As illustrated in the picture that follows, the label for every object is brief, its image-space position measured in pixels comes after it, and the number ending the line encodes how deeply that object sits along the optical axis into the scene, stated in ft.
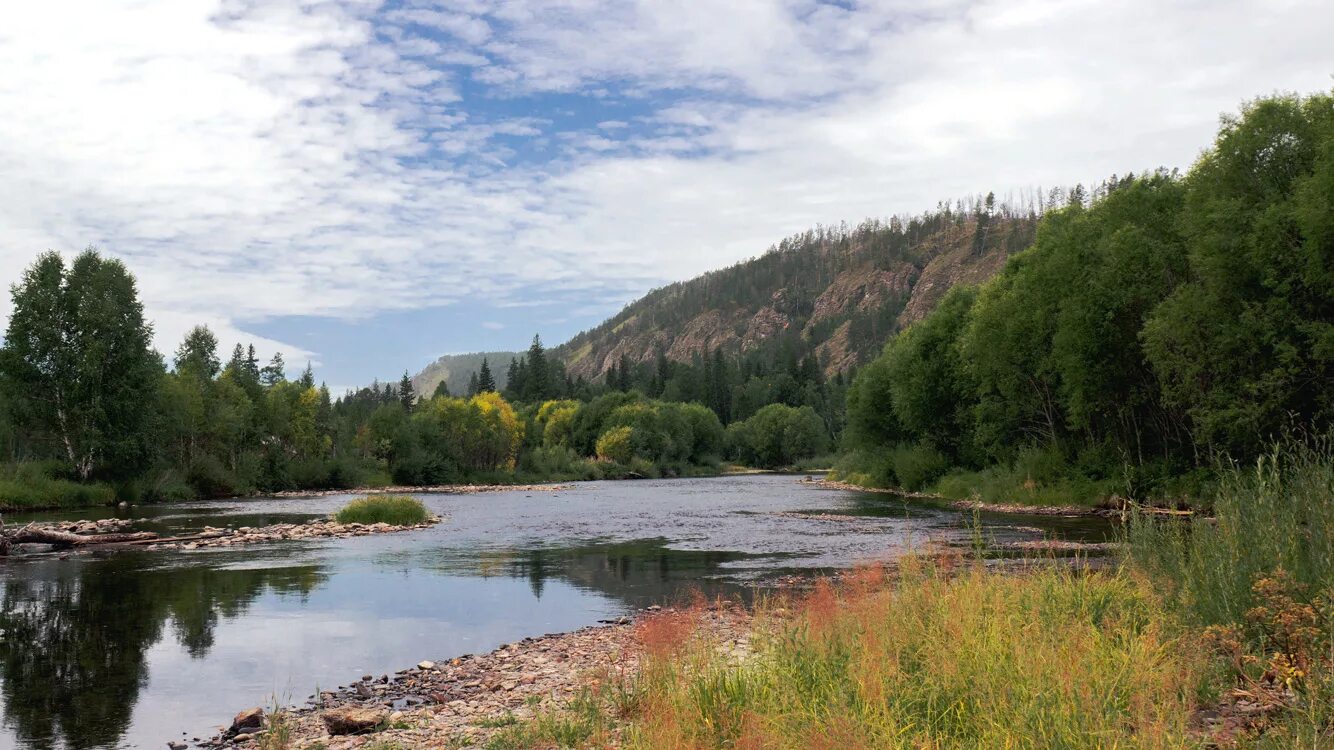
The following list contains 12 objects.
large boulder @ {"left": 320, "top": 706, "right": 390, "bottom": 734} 34.73
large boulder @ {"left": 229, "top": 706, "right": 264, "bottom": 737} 36.45
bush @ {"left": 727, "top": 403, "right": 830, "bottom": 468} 527.81
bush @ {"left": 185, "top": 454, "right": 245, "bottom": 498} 239.91
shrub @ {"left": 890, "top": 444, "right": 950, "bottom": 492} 212.23
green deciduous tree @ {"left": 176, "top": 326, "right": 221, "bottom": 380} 385.97
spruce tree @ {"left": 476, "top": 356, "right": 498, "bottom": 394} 619.63
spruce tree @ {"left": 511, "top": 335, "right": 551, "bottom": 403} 624.18
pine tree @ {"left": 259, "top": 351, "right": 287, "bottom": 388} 409.94
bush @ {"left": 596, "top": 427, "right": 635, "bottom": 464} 447.42
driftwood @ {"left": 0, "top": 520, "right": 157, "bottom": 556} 107.04
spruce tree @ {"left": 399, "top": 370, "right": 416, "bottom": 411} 643.86
